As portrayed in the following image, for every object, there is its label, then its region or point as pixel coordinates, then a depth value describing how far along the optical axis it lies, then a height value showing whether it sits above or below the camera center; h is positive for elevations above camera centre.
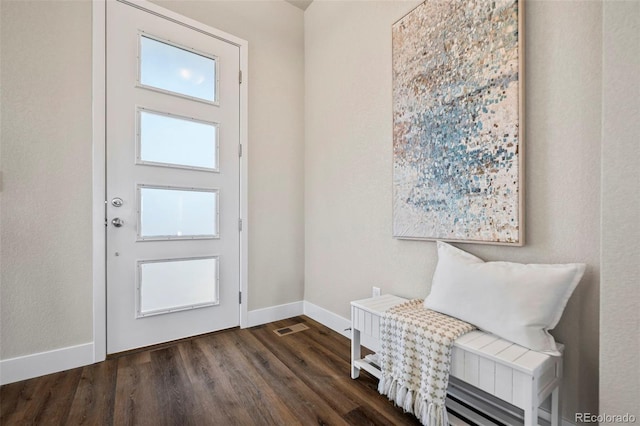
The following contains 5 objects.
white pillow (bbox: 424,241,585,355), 1.10 -0.35
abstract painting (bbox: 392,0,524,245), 1.33 +0.48
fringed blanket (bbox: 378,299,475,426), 1.20 -0.66
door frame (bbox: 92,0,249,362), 1.90 +0.18
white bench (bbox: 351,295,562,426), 1.00 -0.59
